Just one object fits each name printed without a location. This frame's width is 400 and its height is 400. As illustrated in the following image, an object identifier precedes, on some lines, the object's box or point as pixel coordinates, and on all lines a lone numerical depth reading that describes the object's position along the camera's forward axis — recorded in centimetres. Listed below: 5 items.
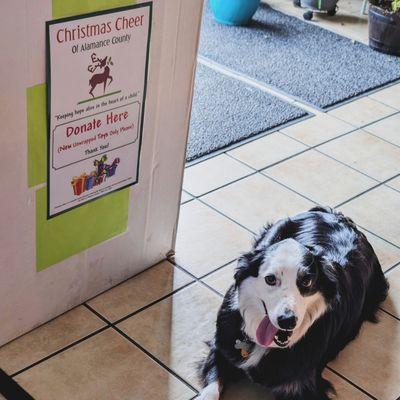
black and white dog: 167
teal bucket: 416
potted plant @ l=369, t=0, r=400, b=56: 415
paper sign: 164
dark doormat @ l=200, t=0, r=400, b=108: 364
